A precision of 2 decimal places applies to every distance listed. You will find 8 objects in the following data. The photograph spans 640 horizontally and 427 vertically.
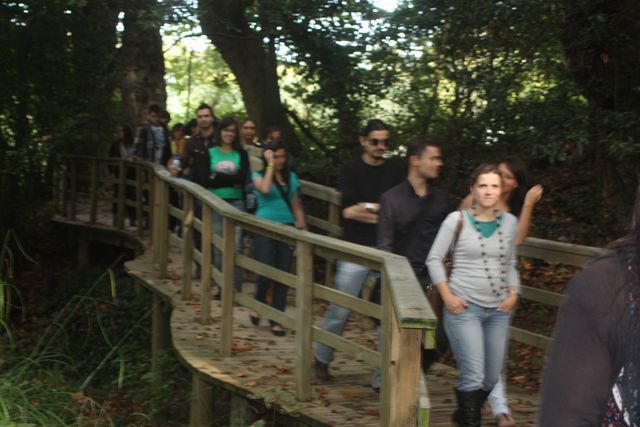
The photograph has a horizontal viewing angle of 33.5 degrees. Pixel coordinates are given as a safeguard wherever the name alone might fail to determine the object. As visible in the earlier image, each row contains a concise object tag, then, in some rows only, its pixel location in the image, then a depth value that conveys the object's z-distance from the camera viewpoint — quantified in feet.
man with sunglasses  23.79
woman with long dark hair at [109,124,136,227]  55.93
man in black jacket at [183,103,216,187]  36.70
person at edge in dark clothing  5.83
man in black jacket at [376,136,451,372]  21.25
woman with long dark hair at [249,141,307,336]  28.55
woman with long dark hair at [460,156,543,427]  20.83
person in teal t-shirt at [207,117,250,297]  32.73
